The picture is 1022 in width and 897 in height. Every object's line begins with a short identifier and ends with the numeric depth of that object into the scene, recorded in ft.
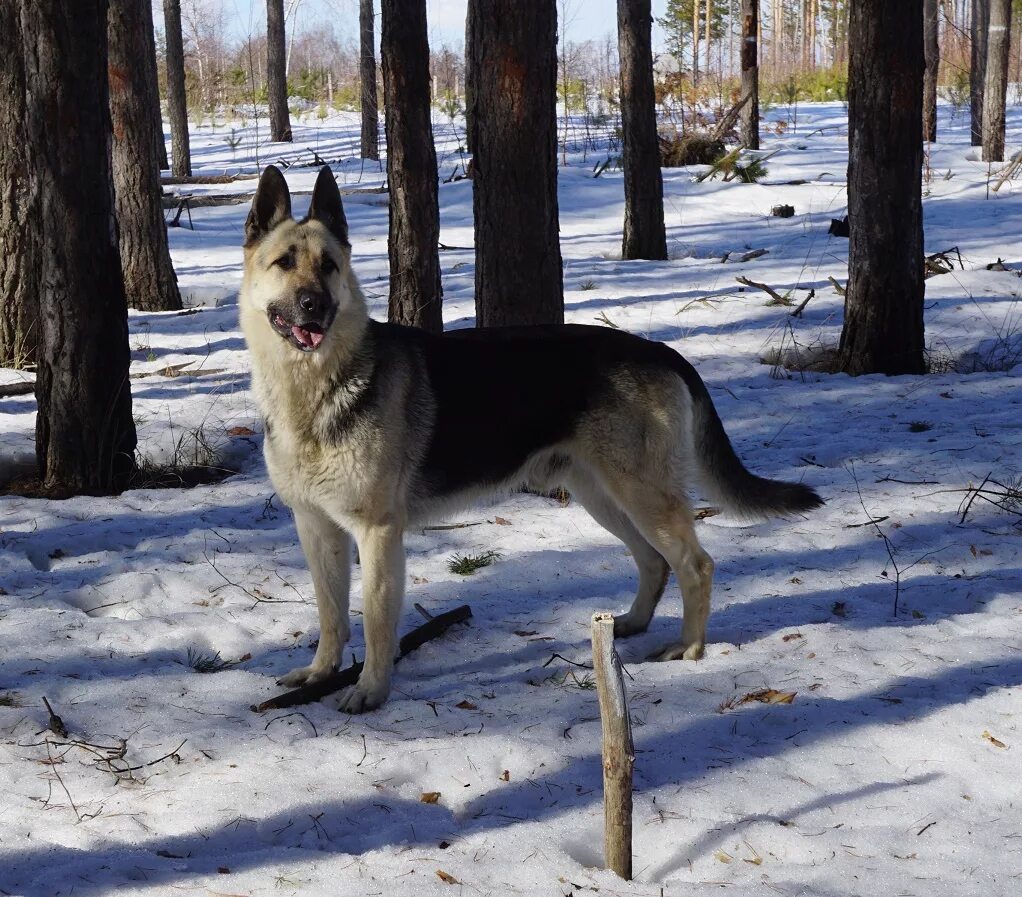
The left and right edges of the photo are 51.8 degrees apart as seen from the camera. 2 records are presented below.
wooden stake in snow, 9.34
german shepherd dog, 13.92
